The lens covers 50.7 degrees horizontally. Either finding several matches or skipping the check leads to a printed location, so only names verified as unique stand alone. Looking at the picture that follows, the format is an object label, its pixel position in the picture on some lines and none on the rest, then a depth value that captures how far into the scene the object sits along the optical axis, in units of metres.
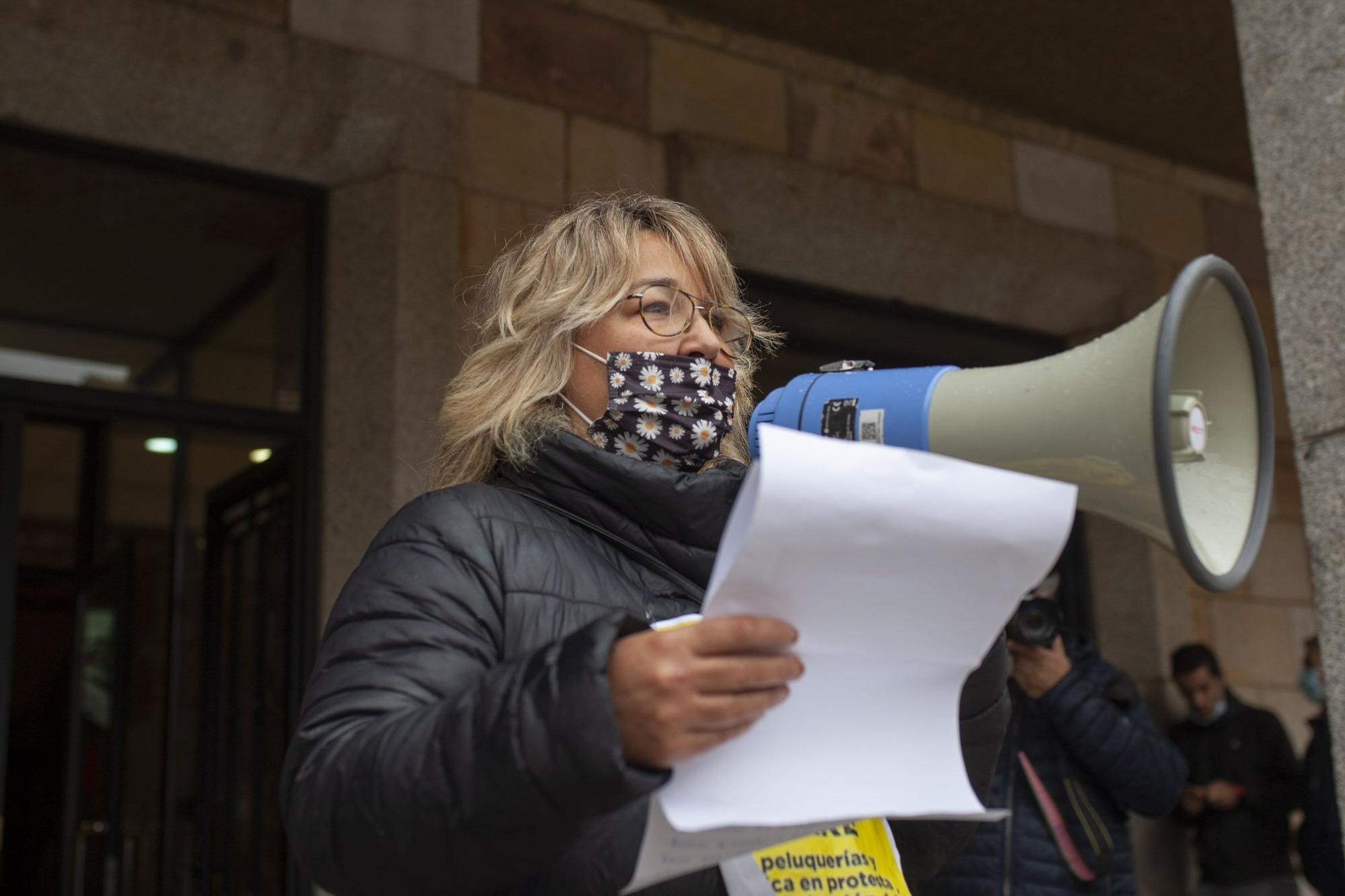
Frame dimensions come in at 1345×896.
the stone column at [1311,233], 2.61
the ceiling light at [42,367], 4.93
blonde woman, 1.02
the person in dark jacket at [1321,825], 4.93
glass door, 4.63
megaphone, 1.18
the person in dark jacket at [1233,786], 5.36
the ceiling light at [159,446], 6.49
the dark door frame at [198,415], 4.20
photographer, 3.60
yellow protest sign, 1.34
